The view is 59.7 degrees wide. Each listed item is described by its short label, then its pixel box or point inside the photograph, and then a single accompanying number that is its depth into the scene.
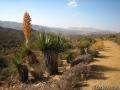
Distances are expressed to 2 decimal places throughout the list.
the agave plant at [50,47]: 4.76
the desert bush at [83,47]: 7.45
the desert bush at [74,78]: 2.95
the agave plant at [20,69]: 4.46
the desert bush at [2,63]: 6.24
